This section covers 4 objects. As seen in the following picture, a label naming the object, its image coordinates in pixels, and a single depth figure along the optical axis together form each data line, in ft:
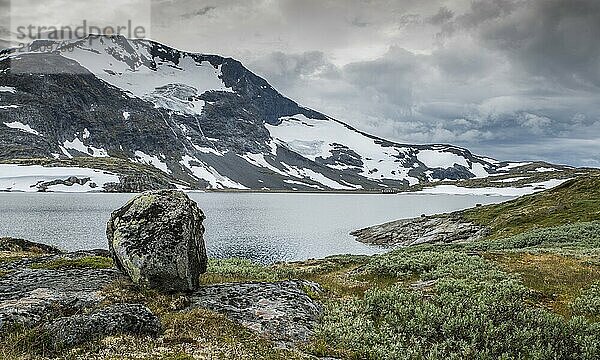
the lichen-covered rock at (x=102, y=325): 45.44
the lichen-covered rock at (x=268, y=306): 54.65
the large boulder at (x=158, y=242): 66.95
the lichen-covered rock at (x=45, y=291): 54.54
